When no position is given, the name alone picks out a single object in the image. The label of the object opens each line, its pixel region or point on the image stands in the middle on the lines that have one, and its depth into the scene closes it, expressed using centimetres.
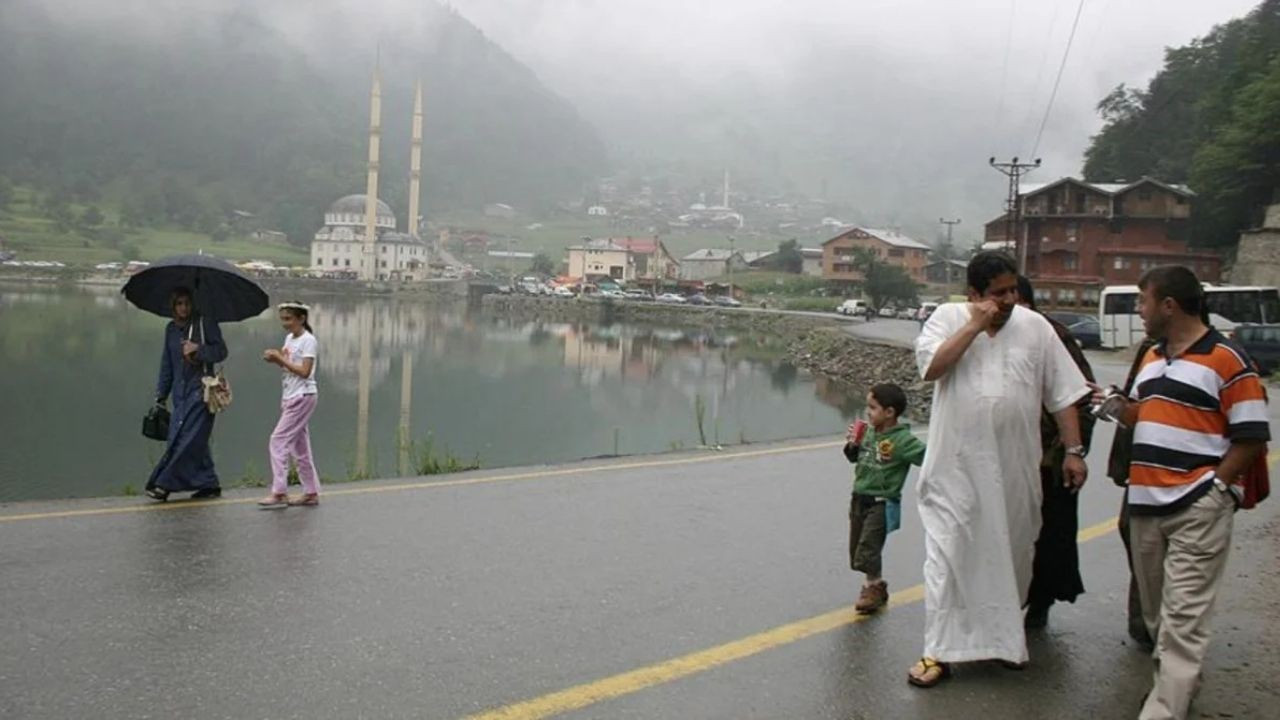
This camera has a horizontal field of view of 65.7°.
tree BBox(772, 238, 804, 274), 9962
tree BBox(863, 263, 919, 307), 6725
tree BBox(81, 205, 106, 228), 12206
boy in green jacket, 439
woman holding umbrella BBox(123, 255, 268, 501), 645
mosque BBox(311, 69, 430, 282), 11925
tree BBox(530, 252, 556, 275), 12694
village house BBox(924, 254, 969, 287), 8506
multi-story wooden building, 5031
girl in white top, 641
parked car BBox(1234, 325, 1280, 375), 2444
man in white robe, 356
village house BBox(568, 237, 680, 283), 11156
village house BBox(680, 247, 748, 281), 11200
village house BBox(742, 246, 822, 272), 9731
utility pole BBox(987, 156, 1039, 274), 3700
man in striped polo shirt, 322
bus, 2992
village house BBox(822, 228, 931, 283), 8469
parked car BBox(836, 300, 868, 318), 6294
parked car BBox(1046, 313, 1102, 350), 3356
